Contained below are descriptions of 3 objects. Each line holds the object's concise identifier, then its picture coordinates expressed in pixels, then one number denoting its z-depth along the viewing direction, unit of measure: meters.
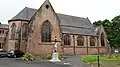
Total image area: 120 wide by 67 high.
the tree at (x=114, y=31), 27.49
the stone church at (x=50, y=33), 17.00
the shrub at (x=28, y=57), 13.39
